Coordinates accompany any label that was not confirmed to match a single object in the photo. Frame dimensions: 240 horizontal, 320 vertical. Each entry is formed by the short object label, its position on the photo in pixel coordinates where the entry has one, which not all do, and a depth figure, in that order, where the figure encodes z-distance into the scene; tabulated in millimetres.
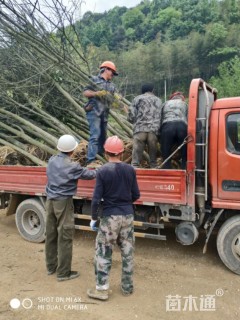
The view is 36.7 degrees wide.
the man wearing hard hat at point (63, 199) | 4465
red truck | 4594
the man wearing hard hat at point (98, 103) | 5793
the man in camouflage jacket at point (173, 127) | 5043
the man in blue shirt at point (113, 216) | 3943
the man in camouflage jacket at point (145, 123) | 5258
